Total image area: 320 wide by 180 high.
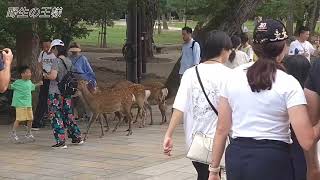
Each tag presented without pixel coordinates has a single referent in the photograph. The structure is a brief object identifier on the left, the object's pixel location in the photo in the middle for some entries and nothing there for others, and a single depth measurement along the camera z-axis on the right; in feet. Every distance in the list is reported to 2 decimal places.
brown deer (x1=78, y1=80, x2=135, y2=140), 31.45
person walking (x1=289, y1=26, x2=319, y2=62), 38.88
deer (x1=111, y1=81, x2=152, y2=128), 35.37
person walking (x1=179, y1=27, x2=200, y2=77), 36.24
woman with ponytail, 10.15
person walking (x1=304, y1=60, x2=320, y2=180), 10.48
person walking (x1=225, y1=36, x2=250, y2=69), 27.96
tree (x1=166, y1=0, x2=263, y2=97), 46.73
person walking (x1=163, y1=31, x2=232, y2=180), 13.94
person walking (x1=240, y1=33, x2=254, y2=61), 32.22
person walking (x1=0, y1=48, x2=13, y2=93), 14.47
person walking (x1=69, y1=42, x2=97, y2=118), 31.42
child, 30.65
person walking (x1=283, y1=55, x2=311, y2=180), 11.66
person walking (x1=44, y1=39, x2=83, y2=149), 28.60
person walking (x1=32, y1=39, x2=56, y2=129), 32.55
